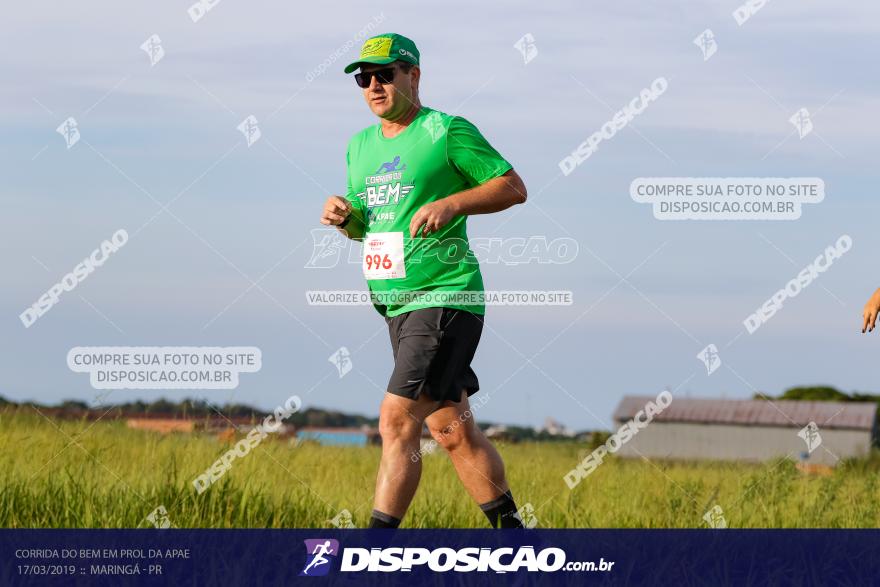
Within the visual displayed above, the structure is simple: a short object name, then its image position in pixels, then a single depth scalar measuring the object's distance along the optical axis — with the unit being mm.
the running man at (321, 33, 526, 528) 11484
